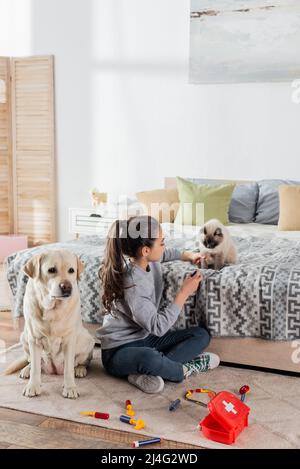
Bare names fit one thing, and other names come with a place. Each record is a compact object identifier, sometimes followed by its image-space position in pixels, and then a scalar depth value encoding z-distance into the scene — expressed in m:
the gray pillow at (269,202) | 4.46
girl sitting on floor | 2.68
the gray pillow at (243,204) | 4.52
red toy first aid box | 2.23
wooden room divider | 5.72
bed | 2.75
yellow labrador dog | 2.55
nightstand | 5.10
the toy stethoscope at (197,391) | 2.55
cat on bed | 2.95
